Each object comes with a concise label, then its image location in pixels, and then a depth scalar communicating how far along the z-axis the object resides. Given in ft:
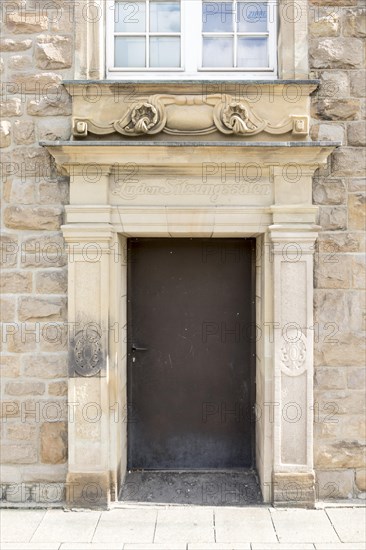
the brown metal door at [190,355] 16.17
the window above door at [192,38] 14.88
